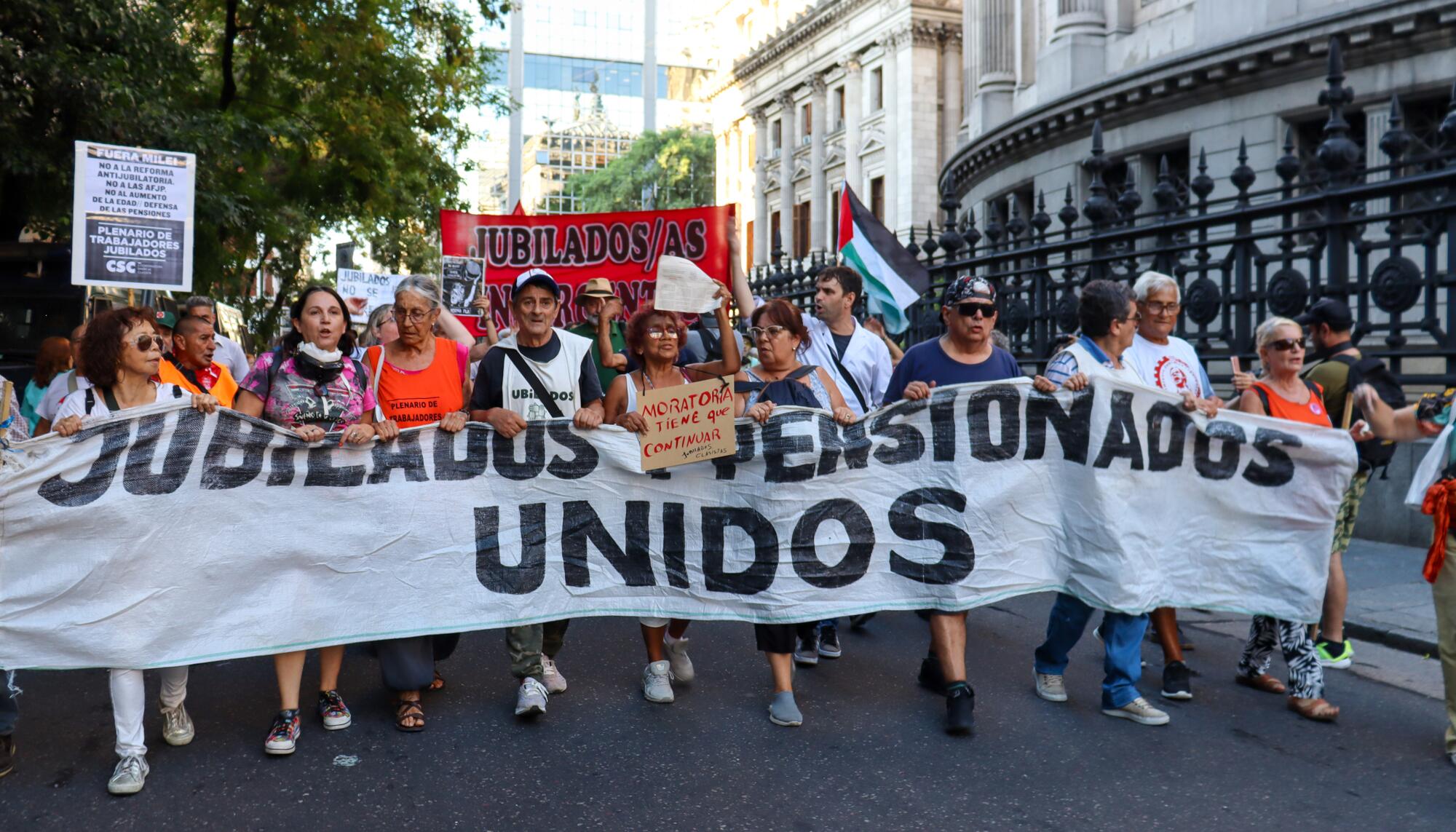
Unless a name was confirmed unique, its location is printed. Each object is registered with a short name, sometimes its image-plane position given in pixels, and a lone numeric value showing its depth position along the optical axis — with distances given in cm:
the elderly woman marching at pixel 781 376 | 587
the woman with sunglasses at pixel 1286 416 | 555
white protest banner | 542
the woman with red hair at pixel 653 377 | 568
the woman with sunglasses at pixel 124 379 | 499
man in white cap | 559
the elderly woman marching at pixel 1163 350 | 597
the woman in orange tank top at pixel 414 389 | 535
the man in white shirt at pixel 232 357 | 942
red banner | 961
